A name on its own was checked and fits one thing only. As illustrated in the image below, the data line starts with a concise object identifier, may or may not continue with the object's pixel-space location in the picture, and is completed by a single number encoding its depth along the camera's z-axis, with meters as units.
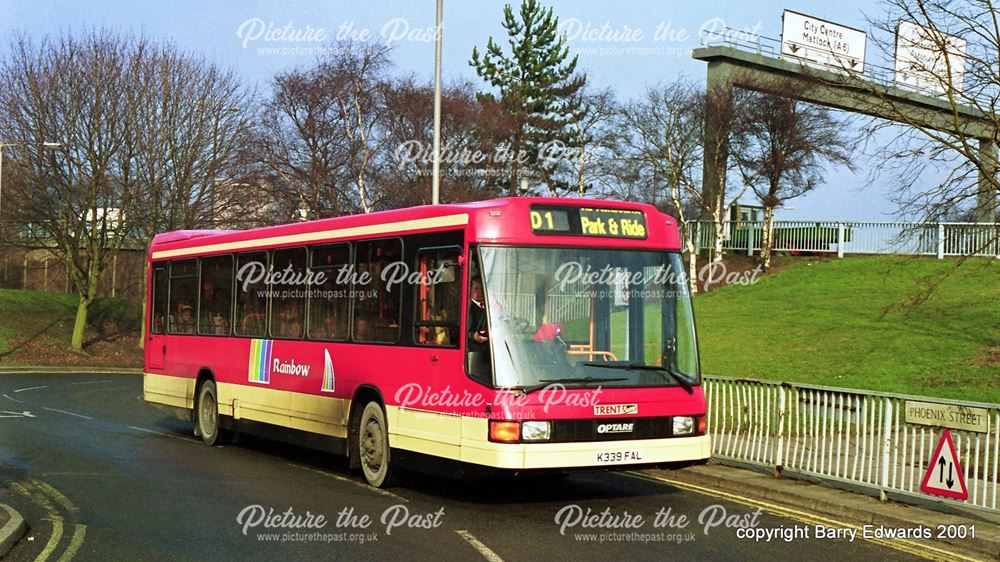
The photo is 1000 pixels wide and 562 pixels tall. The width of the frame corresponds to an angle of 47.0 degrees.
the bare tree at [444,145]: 51.56
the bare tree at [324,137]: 49.28
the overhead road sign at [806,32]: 40.12
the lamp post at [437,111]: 23.61
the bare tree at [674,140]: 47.56
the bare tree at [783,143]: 45.53
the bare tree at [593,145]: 56.50
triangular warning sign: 10.98
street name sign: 10.74
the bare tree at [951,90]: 15.88
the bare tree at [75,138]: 43.00
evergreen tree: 66.88
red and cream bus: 10.92
